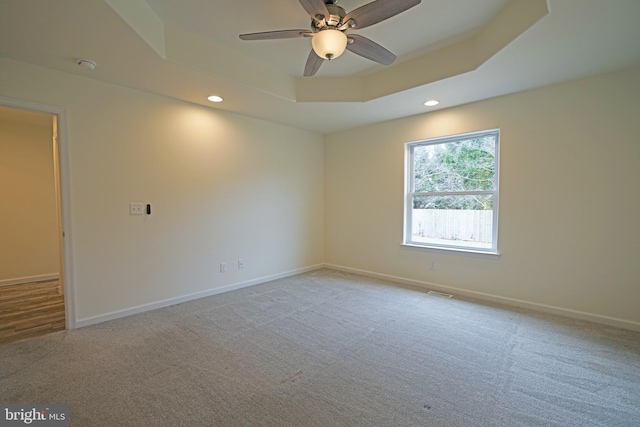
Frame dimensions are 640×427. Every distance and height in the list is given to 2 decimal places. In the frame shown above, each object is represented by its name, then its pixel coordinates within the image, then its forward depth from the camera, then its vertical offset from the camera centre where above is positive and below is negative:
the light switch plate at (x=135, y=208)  3.15 -0.06
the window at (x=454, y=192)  3.64 +0.15
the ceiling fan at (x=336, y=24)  1.76 +1.22
